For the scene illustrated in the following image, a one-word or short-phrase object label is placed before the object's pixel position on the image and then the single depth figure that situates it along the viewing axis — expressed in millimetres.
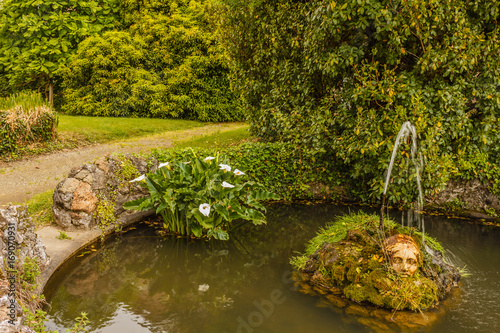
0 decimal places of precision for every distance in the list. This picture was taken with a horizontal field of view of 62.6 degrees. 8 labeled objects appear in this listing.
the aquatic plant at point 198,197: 6207
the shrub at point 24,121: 10141
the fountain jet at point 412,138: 6281
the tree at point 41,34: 17719
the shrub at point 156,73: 17359
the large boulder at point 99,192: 6305
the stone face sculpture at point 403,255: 4742
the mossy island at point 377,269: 4621
